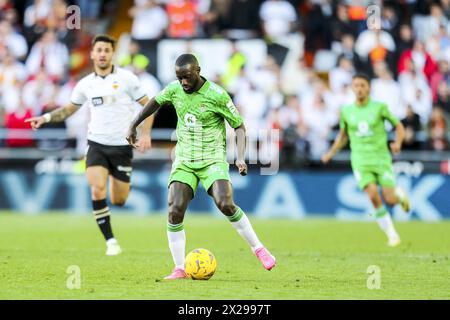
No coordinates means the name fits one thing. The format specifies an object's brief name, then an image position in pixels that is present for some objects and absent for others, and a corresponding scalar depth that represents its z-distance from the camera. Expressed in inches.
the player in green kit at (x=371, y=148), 663.8
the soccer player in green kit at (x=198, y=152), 461.7
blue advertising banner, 879.7
